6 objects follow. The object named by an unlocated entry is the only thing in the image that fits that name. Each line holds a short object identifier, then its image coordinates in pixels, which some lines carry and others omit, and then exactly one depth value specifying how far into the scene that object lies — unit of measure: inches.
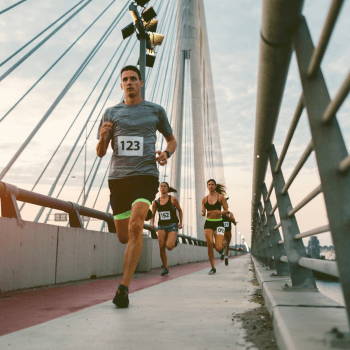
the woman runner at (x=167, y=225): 327.6
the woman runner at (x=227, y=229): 521.3
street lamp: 332.2
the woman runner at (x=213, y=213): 348.9
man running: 149.2
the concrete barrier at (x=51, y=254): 175.5
